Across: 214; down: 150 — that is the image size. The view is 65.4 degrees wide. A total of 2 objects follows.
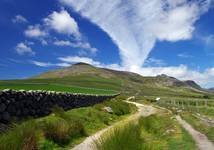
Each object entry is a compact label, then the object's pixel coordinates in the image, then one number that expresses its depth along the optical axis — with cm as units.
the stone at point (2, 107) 718
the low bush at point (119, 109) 1728
